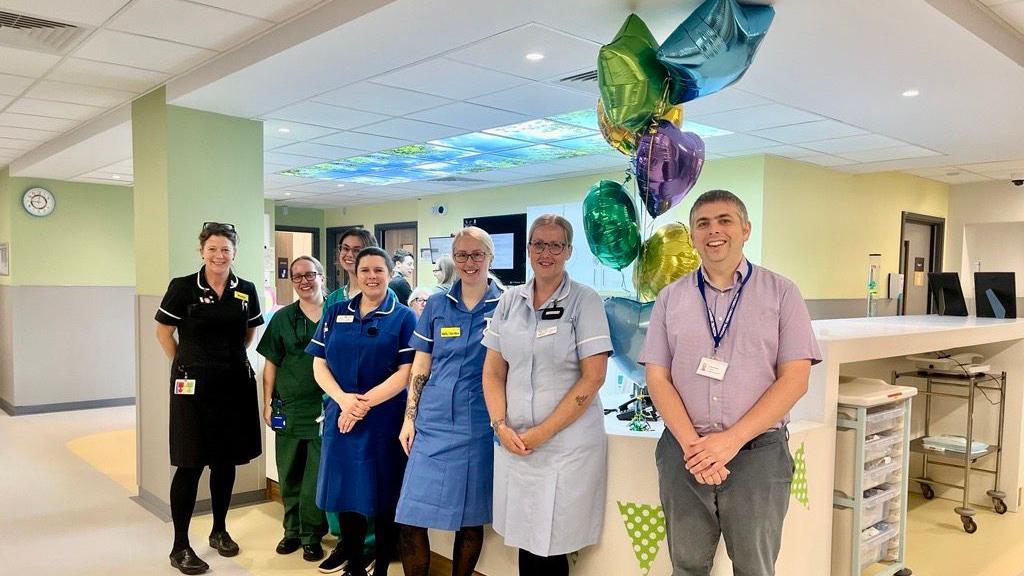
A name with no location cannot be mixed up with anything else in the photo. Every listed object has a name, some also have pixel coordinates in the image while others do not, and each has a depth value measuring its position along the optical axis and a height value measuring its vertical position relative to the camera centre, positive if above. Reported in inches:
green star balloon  101.4 +26.5
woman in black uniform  124.4 -22.0
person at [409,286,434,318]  172.4 -11.2
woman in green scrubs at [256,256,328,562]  132.3 -25.9
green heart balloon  110.7 +5.2
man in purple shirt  77.0 -14.5
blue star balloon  96.7 +29.8
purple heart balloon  104.8 +14.4
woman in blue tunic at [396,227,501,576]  101.0 -24.2
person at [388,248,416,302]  156.3 -5.5
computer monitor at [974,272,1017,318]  192.1 -8.9
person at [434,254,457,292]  171.5 -3.8
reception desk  95.3 -32.2
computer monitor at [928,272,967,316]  204.2 -9.5
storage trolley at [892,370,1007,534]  157.6 -44.1
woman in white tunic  92.0 -20.1
